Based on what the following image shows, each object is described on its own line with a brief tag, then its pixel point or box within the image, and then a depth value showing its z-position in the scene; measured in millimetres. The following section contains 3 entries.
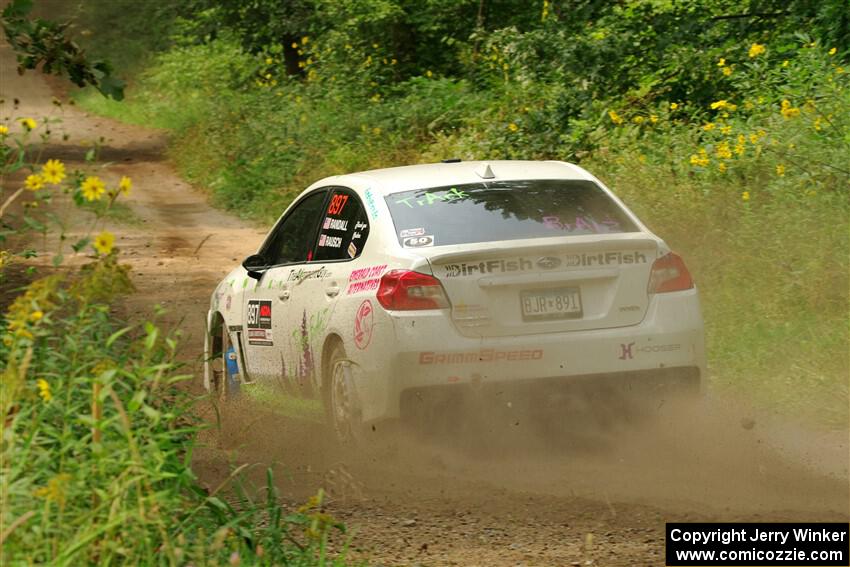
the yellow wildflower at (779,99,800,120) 23125
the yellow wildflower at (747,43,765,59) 25734
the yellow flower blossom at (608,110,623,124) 27484
